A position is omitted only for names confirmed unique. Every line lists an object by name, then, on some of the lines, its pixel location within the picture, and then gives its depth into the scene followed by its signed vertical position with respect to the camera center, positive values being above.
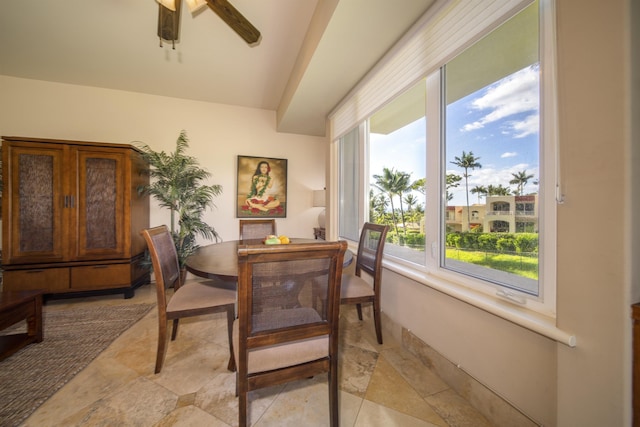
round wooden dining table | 1.36 -0.34
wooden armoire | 2.58 -0.02
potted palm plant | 3.11 +0.33
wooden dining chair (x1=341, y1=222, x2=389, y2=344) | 1.81 -0.51
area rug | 1.32 -1.06
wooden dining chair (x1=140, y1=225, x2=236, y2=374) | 1.47 -0.58
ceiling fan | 1.48 +1.36
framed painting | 3.79 +0.44
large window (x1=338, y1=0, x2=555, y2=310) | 1.11 +0.29
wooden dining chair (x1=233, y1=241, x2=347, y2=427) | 0.91 -0.45
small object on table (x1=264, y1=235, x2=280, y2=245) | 1.70 -0.20
